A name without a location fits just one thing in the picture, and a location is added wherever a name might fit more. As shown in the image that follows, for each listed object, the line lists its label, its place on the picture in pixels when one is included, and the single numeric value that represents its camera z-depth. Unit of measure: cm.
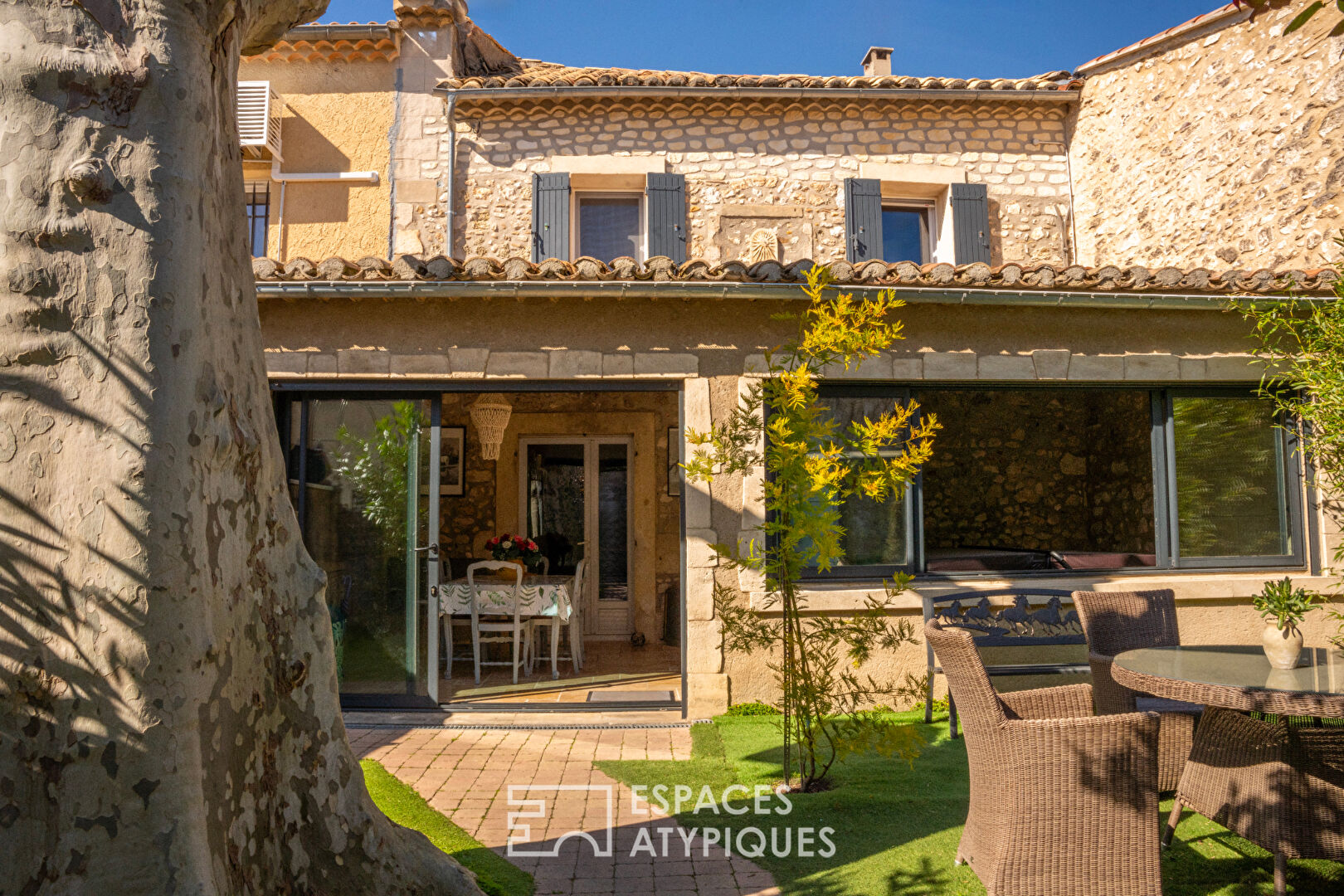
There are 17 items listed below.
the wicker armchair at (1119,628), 383
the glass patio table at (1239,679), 257
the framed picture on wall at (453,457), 915
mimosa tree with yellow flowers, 353
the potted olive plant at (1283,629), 301
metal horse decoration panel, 495
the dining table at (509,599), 683
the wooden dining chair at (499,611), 675
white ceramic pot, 301
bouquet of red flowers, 738
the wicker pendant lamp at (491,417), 842
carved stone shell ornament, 807
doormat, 599
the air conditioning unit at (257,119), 790
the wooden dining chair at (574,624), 704
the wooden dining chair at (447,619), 682
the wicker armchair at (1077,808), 250
